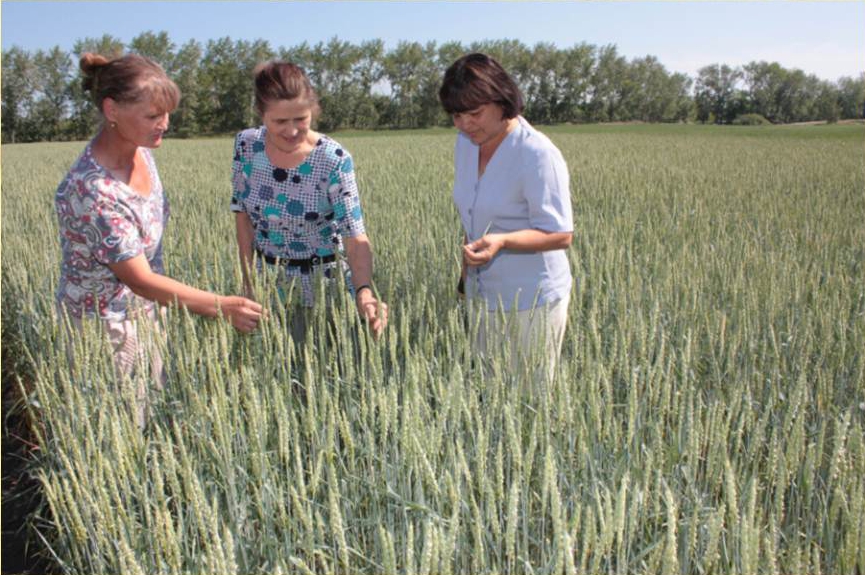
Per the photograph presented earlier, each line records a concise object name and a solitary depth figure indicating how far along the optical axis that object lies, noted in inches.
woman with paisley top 69.7
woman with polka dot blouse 76.6
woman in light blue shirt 74.3
